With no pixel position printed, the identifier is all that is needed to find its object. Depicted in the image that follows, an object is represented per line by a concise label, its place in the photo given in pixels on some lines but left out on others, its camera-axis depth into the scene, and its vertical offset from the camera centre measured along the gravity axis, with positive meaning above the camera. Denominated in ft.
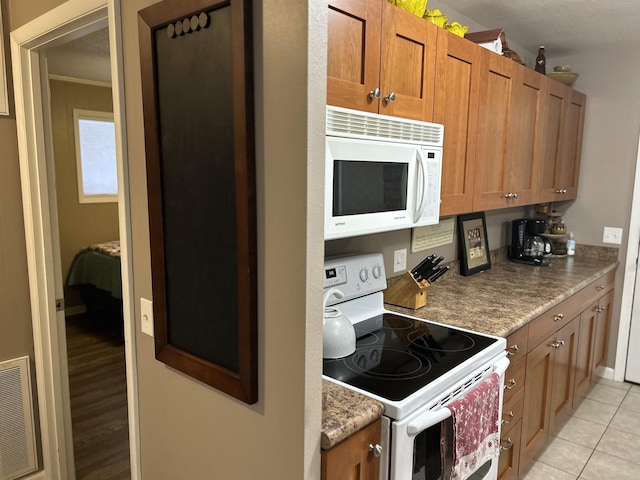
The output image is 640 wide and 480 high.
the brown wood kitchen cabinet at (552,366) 6.82 -3.20
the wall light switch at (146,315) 4.70 -1.37
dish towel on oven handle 4.82 -2.64
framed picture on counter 9.34 -1.24
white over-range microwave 4.86 +0.11
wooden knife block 7.06 -1.69
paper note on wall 8.32 -0.97
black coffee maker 10.71 -1.34
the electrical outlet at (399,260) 7.93 -1.32
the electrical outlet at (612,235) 11.31 -1.22
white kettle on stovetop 5.18 -1.68
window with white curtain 16.40 +0.86
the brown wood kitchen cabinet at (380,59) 4.92 +1.43
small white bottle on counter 11.76 -1.57
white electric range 4.26 -1.97
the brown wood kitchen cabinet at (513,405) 6.49 -3.15
